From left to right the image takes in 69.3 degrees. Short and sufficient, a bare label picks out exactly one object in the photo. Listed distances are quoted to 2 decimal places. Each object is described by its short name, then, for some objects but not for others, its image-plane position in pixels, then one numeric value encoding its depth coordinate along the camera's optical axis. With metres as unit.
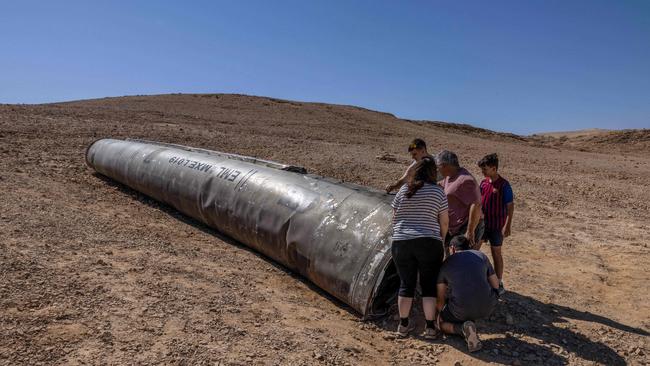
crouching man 3.88
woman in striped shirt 3.89
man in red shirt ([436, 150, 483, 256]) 4.40
